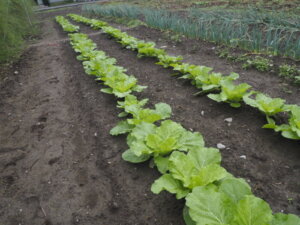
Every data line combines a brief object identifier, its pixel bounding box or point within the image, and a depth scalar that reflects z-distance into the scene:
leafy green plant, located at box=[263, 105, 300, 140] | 1.95
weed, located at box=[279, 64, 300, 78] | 3.21
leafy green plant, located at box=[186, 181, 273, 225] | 1.16
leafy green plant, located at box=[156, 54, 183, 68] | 3.83
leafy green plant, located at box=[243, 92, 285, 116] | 2.23
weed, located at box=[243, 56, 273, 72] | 3.55
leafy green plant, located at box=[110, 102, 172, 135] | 2.27
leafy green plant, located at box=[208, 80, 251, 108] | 2.51
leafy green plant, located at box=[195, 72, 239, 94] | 2.80
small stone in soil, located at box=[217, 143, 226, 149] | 2.16
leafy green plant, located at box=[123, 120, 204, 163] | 1.86
